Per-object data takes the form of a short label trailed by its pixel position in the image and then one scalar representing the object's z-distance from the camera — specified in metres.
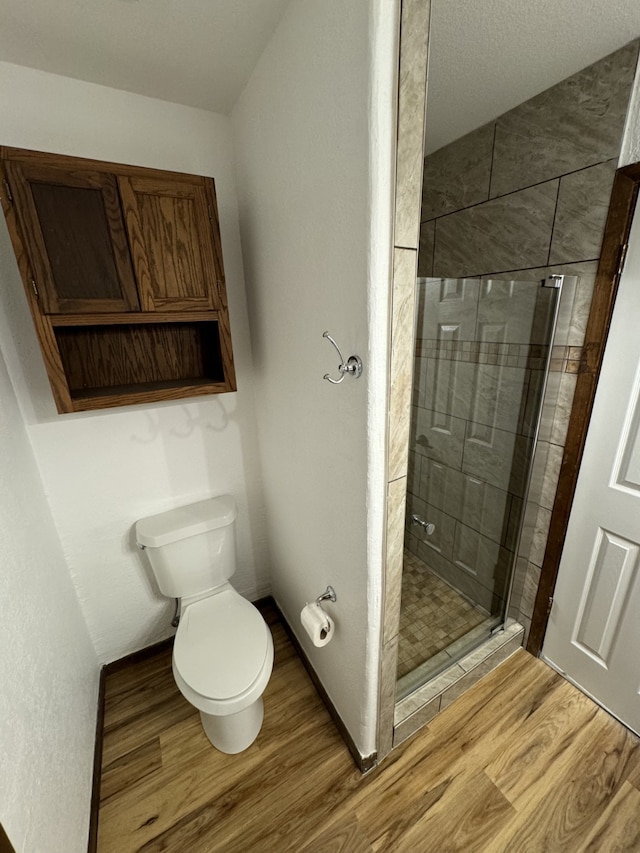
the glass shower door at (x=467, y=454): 1.41
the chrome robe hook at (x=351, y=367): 0.84
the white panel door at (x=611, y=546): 1.16
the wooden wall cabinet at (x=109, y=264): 1.00
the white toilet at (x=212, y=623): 1.19
